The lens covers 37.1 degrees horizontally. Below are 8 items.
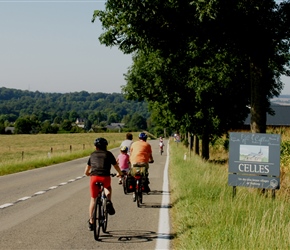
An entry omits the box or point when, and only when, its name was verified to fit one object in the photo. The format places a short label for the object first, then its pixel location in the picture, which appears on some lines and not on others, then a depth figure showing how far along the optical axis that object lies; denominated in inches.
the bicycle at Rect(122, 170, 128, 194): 518.0
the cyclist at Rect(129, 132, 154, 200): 454.3
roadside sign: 415.8
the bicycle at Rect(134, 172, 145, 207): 431.9
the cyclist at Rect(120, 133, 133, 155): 526.4
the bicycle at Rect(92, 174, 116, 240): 290.1
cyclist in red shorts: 302.8
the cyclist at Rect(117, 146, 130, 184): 510.3
